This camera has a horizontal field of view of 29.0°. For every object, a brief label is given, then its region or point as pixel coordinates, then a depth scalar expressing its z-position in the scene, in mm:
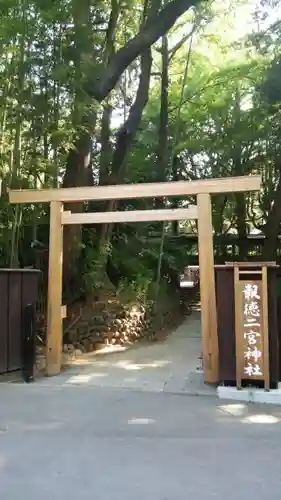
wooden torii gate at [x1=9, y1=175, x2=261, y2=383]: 7555
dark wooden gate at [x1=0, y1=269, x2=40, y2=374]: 7980
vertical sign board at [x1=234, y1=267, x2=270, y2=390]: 6715
